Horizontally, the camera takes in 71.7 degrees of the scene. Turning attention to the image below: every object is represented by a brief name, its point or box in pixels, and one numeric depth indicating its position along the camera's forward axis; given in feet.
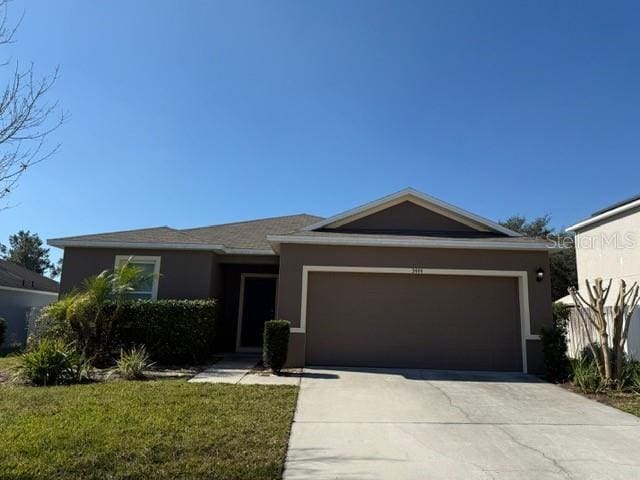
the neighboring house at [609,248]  46.26
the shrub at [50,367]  27.30
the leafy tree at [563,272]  83.20
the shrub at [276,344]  31.71
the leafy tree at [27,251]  154.71
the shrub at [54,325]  34.86
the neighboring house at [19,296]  64.03
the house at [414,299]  35.17
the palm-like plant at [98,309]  34.58
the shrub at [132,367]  28.99
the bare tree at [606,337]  28.96
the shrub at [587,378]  27.99
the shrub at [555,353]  31.48
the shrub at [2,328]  47.57
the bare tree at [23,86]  16.03
